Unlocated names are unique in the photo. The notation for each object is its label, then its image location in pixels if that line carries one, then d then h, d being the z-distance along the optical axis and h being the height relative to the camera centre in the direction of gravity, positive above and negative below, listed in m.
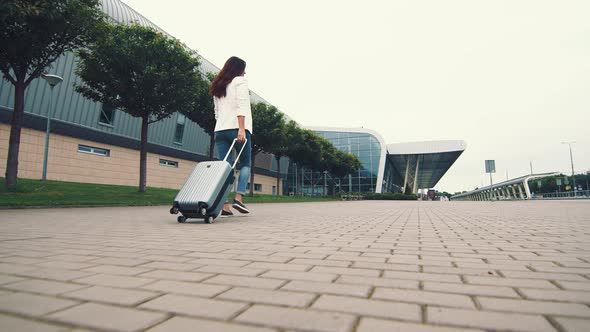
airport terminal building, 18.89 +4.05
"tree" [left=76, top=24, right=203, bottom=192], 12.68 +4.89
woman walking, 5.37 +1.48
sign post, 24.98 +2.63
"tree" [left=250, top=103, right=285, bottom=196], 22.59 +4.92
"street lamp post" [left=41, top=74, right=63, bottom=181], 12.48 +4.46
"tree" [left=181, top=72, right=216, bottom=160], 17.62 +4.69
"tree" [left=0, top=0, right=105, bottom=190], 9.05 +4.55
